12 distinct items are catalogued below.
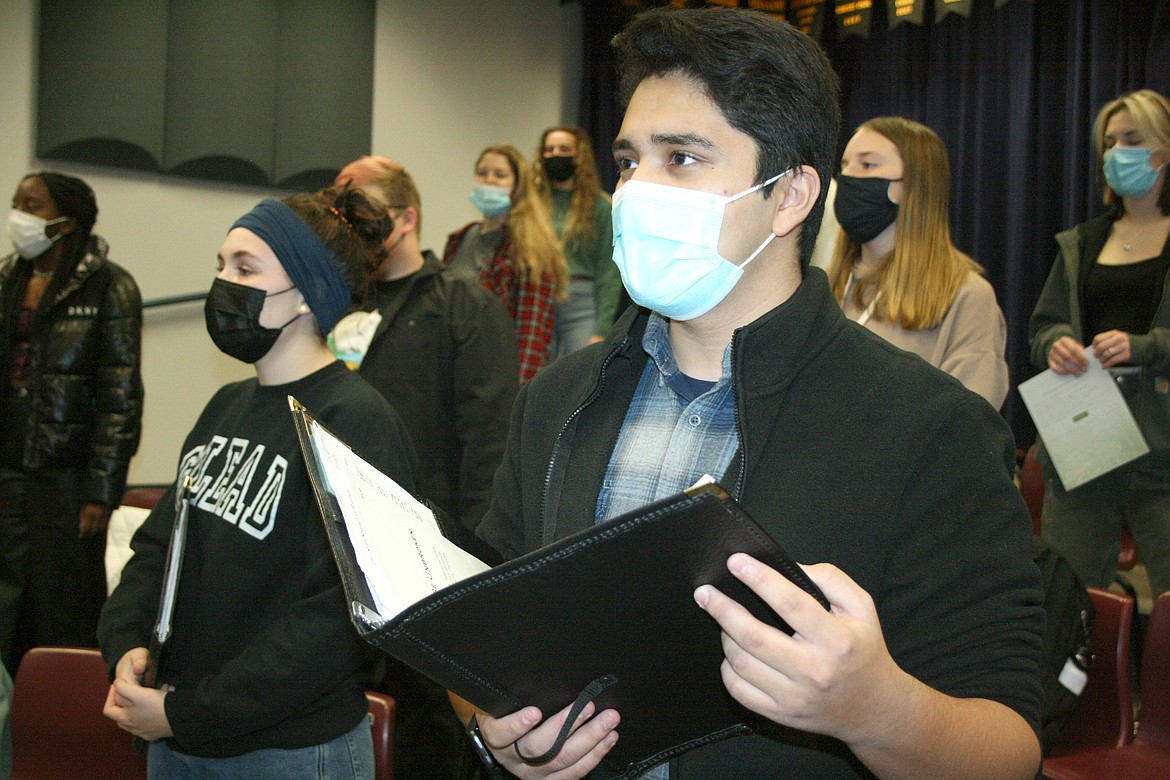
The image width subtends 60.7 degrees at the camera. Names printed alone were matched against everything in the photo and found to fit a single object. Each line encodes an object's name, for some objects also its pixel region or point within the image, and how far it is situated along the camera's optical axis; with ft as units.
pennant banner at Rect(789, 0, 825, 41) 19.24
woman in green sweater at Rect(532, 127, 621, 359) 16.58
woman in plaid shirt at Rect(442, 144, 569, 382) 15.64
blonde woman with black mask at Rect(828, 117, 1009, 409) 9.70
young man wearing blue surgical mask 3.44
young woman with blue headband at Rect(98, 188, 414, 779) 6.36
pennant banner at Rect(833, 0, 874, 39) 18.44
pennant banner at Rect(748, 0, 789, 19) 19.71
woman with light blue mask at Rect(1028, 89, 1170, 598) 10.64
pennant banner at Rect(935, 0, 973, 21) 16.63
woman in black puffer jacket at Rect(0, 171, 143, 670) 12.96
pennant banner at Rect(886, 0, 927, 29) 17.88
